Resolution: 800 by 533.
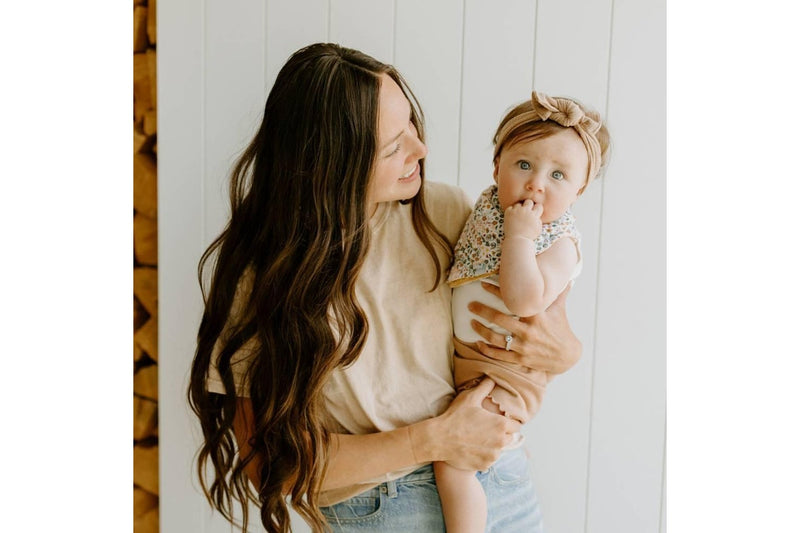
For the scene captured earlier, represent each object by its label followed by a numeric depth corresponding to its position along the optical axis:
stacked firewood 1.79
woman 1.35
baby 1.33
